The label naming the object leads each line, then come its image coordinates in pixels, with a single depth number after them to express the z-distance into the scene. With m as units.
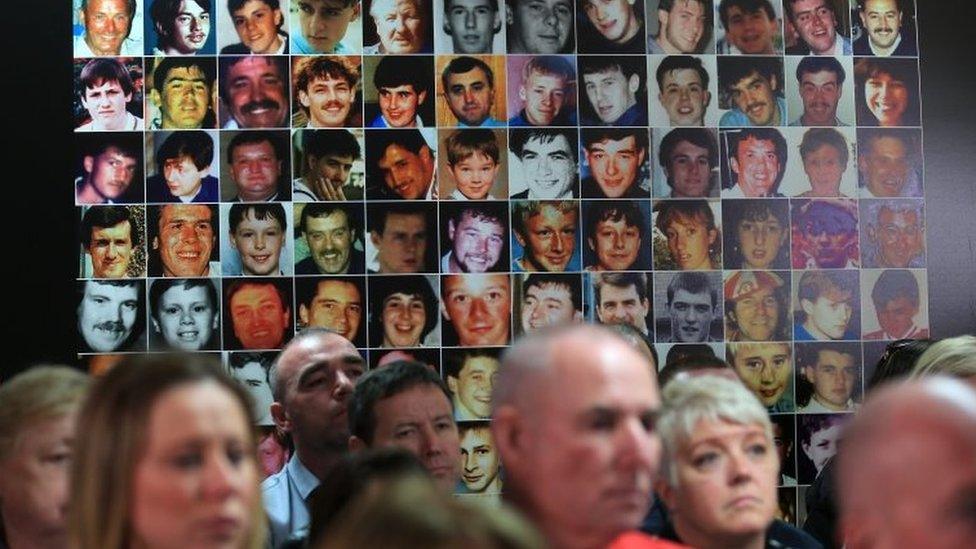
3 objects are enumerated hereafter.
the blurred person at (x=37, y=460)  6.39
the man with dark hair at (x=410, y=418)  7.78
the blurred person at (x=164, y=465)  5.02
